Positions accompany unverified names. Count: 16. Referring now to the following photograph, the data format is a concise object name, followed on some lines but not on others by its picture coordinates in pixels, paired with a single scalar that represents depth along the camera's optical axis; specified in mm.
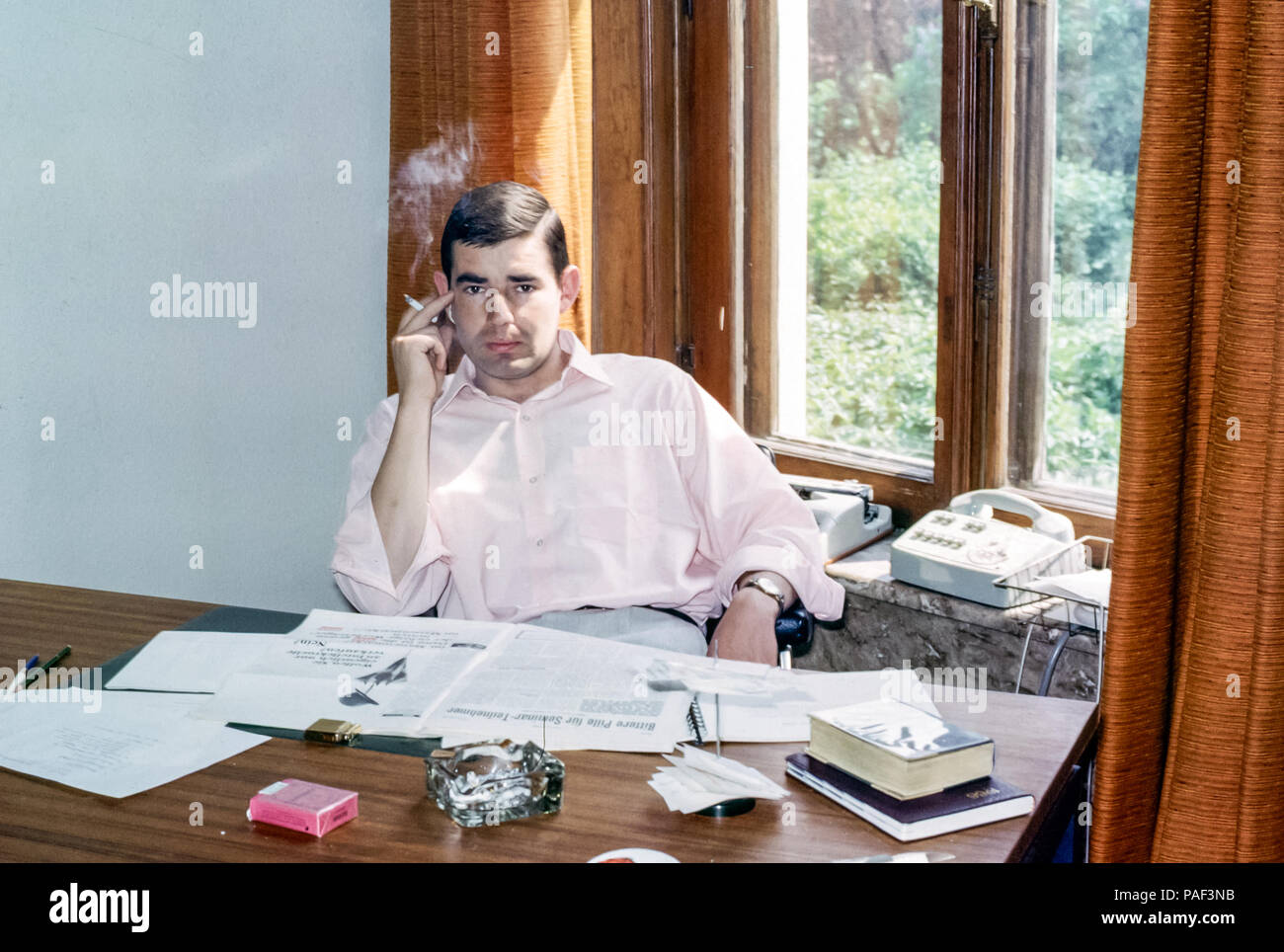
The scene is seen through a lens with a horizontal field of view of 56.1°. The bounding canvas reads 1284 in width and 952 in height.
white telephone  1990
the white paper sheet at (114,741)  1225
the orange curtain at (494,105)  2408
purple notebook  1070
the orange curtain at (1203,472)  1396
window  2031
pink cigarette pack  1108
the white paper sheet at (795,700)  1287
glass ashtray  1118
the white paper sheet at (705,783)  1137
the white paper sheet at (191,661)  1458
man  1933
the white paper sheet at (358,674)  1349
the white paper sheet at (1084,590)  1731
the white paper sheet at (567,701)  1277
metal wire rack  1835
